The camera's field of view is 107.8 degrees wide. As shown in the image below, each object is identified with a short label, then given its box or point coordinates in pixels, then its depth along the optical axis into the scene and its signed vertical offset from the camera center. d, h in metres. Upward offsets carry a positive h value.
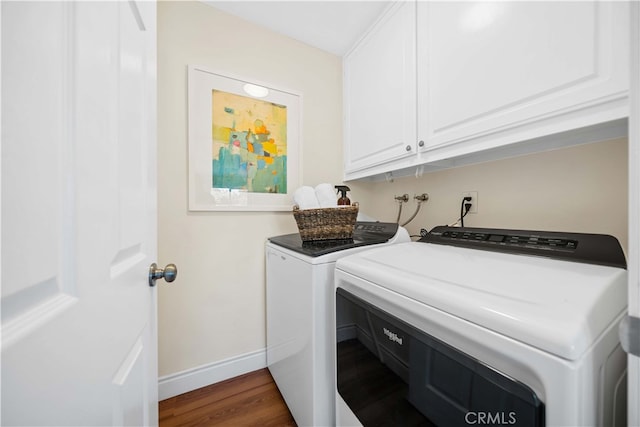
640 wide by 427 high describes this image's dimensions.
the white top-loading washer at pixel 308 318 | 0.96 -0.49
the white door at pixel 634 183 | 0.34 +0.04
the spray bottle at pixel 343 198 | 1.49 +0.08
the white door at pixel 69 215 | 0.25 -0.01
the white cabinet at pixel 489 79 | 0.68 +0.51
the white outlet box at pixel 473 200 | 1.30 +0.06
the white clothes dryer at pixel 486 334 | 0.38 -0.25
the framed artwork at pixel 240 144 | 1.42 +0.45
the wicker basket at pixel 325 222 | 1.21 -0.06
